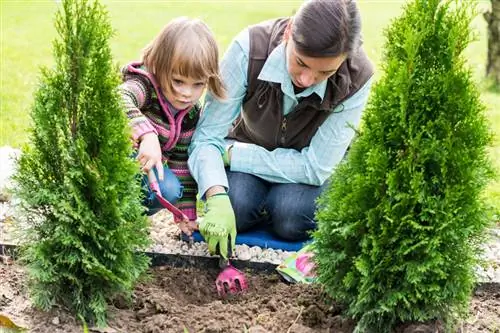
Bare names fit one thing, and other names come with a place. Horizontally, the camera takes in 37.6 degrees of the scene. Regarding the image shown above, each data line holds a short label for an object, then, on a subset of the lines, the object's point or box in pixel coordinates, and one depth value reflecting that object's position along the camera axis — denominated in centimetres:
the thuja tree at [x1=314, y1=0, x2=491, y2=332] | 290
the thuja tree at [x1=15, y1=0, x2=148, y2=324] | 295
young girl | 369
